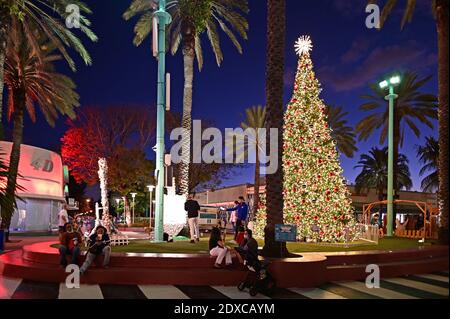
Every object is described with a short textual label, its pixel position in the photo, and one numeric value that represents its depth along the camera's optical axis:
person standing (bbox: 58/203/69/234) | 20.75
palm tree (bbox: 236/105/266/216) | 43.41
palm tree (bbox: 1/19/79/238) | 22.42
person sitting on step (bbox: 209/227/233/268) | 11.02
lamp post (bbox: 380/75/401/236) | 23.48
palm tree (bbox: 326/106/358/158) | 42.35
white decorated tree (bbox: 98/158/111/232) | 15.96
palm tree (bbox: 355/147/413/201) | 53.53
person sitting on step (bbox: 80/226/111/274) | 10.79
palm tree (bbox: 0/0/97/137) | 18.68
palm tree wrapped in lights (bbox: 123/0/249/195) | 21.83
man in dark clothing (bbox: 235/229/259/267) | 9.98
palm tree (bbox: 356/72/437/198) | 30.66
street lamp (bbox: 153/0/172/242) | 14.73
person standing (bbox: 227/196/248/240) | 17.12
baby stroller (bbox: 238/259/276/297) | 9.54
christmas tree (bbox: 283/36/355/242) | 17.69
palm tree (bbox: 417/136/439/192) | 38.84
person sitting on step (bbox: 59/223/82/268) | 11.02
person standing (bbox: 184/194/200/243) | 15.49
